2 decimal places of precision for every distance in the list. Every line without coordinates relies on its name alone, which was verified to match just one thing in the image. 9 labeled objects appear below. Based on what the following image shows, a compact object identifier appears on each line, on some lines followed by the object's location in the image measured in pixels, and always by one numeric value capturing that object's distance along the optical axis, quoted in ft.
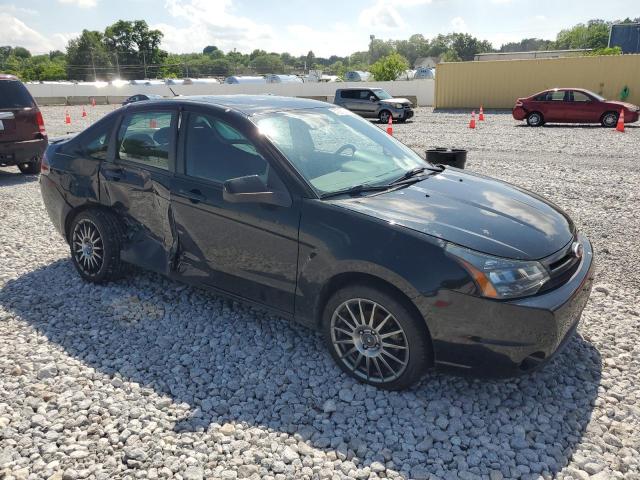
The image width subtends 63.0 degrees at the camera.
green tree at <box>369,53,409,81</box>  160.86
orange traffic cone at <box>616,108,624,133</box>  55.21
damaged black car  9.44
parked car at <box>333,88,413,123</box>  74.13
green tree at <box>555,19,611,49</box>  290.07
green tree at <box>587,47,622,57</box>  142.98
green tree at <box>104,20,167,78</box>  286.66
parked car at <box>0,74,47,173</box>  29.68
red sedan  59.80
